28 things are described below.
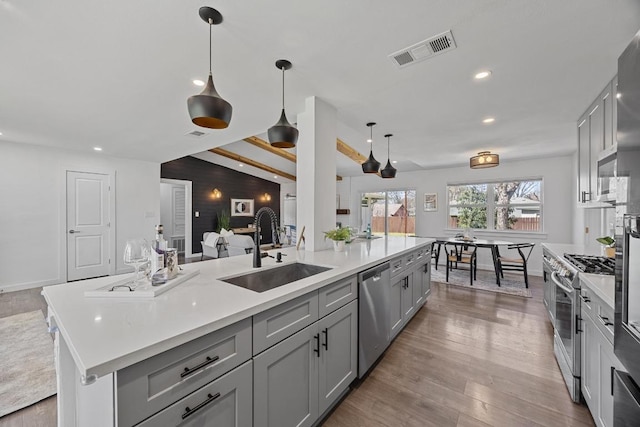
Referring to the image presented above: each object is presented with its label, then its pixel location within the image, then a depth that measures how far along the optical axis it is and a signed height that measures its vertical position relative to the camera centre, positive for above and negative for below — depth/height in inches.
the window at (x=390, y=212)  295.4 +0.2
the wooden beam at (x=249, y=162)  295.5 +61.1
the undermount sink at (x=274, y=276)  68.8 -17.9
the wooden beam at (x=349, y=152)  209.9 +50.4
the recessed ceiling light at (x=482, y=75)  88.5 +45.8
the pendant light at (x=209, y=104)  59.2 +23.8
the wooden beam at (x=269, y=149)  247.6 +63.2
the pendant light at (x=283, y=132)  82.7 +24.7
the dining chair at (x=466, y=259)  186.7 -34.4
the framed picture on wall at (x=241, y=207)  340.2 +6.5
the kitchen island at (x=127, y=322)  30.4 -15.4
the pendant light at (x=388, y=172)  153.1 +22.8
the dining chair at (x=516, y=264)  180.5 -39.0
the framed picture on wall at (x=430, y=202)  272.4 +10.4
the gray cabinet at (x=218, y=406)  34.5 -27.1
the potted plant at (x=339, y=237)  106.0 -9.7
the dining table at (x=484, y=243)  182.0 -21.4
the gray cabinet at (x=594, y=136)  87.2 +27.7
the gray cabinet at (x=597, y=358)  52.3 -31.4
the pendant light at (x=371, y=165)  141.2 +24.6
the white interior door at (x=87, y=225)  197.2 -9.8
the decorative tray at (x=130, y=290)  47.7 -14.2
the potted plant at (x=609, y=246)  91.7 -11.7
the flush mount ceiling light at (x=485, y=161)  166.1 +32.0
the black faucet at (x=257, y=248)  75.6 -10.0
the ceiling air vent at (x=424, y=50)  71.7 +45.9
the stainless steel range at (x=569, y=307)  72.6 -28.7
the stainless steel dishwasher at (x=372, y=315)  78.2 -31.9
